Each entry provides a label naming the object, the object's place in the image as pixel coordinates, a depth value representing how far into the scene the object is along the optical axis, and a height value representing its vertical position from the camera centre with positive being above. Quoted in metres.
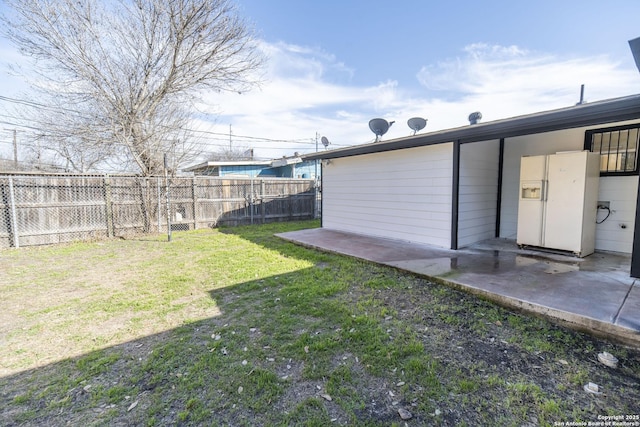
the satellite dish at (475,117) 7.73 +2.06
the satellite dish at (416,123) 7.67 +1.86
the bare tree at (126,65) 7.93 +3.96
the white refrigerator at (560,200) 4.54 -0.13
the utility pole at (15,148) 10.15 +1.98
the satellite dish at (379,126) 8.10 +1.87
